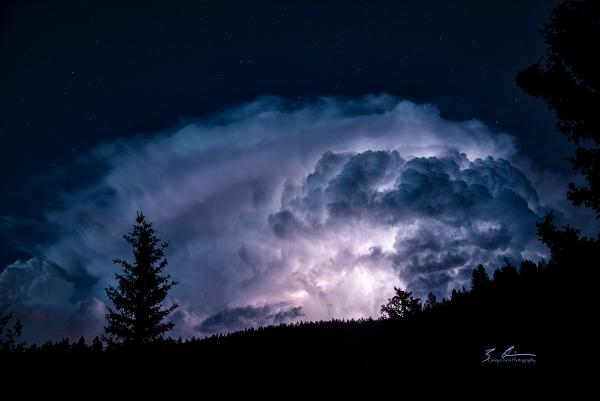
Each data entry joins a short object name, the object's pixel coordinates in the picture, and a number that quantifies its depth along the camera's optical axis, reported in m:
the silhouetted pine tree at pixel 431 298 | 48.13
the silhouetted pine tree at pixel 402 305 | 38.56
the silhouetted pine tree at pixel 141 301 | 24.03
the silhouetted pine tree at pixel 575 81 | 9.42
